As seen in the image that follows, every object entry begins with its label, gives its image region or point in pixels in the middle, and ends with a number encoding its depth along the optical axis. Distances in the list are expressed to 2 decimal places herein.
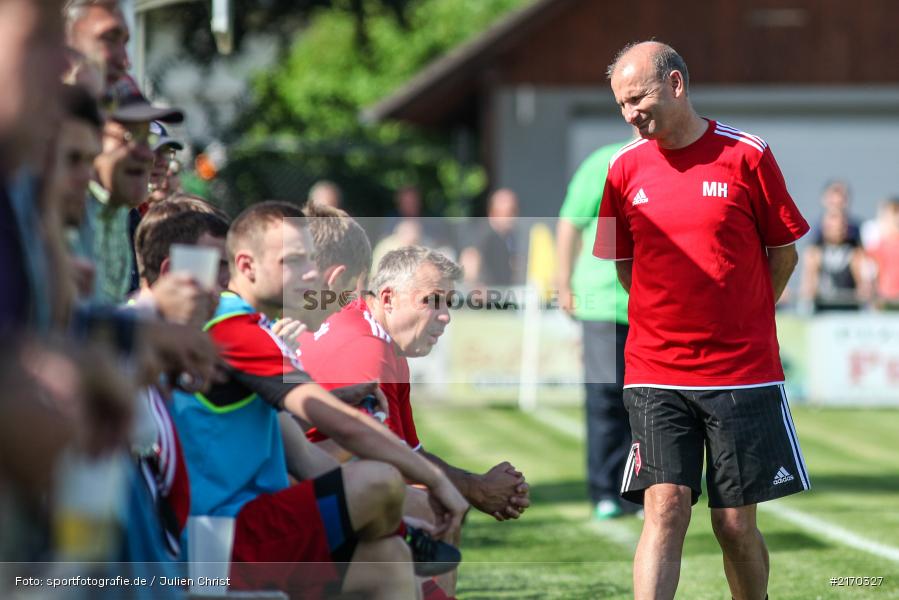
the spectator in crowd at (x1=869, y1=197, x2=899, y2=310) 36.21
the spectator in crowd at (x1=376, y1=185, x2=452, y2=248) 35.31
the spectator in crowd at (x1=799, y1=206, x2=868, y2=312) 32.28
